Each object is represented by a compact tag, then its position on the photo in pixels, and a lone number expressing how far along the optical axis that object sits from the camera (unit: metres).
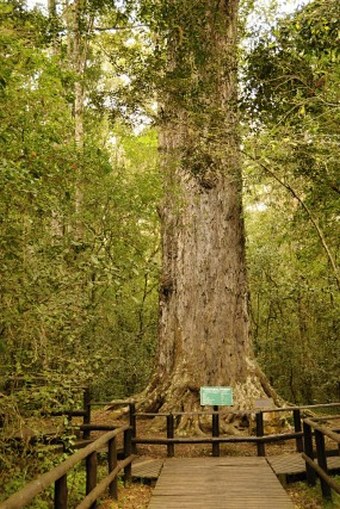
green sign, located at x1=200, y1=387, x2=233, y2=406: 7.77
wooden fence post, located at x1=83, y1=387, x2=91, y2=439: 8.44
